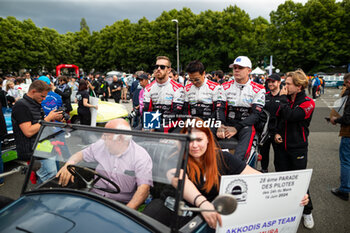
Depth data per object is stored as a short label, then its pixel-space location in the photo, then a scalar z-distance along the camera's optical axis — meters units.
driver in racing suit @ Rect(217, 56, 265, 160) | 3.36
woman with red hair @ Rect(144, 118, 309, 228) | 1.73
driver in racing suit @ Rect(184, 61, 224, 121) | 3.80
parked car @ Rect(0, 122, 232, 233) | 1.50
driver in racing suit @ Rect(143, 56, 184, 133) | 4.10
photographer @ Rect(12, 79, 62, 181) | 3.37
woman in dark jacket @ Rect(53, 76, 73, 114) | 7.04
